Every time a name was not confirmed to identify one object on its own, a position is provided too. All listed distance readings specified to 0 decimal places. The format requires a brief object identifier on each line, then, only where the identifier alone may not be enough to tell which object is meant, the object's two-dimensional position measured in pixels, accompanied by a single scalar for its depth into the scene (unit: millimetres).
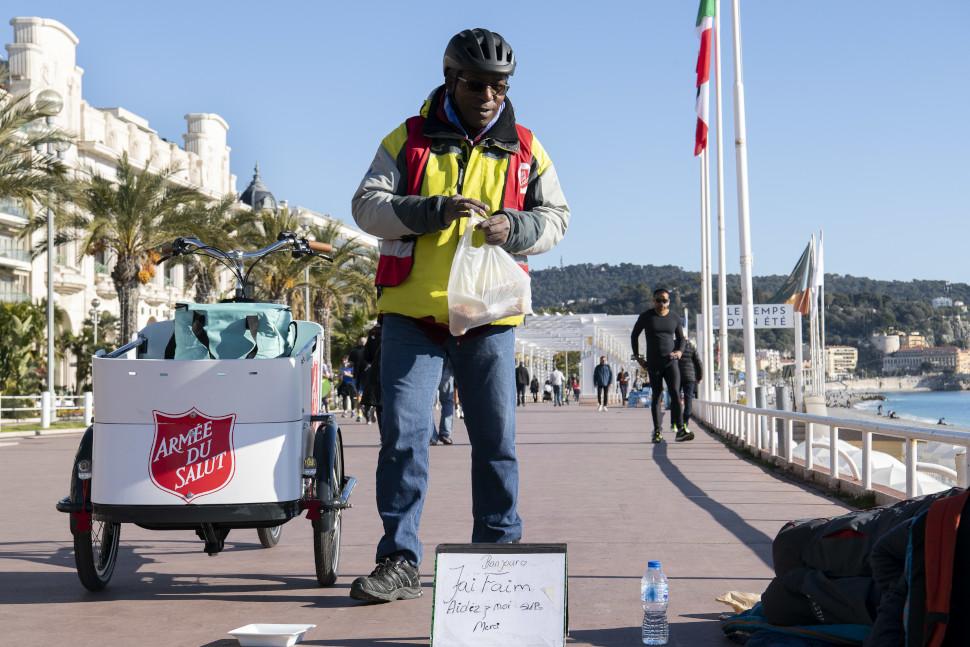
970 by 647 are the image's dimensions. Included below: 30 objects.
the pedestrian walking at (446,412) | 17578
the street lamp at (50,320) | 29859
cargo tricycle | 5188
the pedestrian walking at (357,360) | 18116
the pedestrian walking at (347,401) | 29236
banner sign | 39594
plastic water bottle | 4336
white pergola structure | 75000
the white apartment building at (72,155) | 58969
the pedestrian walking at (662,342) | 16188
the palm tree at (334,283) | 48469
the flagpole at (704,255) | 34906
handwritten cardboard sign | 3914
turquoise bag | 5895
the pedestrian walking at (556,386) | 50656
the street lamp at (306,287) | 48750
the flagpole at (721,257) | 27688
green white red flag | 26219
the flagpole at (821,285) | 60688
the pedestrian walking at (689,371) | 18625
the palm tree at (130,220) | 33875
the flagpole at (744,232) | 20062
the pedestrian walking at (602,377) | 39209
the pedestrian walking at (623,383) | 57219
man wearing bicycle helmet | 5023
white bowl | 4230
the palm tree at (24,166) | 27781
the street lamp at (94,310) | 52866
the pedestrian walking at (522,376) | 42250
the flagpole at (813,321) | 56656
